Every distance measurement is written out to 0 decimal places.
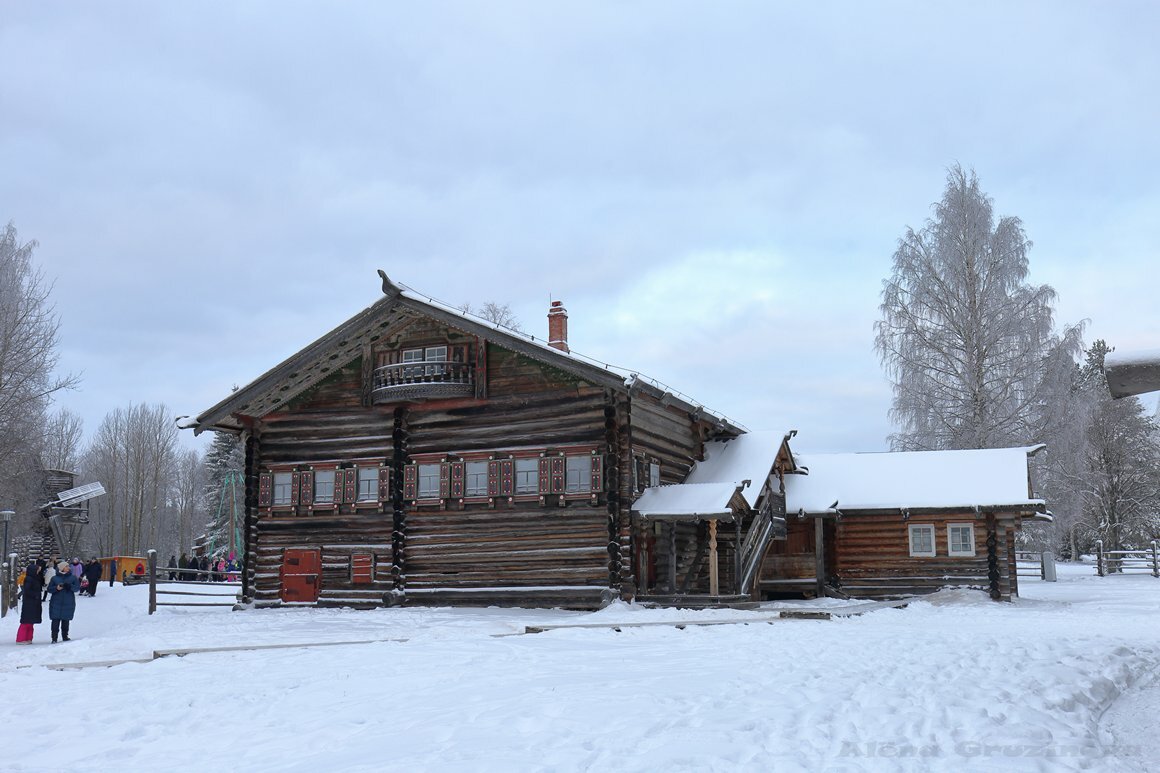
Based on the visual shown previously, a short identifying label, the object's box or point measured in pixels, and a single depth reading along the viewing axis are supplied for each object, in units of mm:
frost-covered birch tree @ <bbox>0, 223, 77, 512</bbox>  43844
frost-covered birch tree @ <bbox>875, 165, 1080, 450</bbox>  39656
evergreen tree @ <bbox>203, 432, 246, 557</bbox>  59969
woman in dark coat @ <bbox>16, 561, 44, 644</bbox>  20422
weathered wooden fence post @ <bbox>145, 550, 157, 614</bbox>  28547
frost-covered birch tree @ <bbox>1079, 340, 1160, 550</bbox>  54344
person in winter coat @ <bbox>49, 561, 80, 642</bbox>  20750
